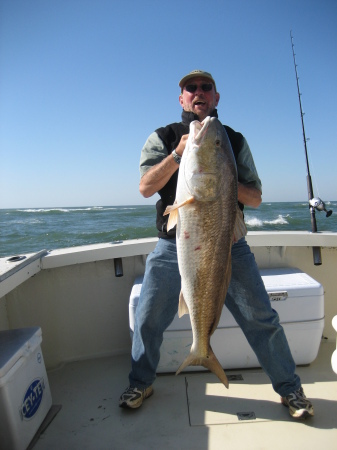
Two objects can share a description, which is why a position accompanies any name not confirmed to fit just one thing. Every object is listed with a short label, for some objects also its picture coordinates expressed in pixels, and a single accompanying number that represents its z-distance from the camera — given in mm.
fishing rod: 4086
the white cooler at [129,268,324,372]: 3322
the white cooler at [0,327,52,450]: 2328
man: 2760
